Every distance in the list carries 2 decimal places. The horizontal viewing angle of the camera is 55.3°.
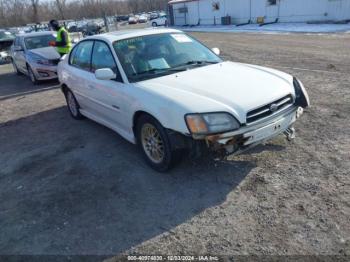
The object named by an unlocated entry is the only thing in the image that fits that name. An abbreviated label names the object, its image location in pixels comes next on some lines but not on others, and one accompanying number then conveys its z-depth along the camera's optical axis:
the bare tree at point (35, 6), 45.50
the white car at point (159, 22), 46.48
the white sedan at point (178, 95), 3.43
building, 26.03
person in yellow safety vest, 9.93
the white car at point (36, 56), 10.25
